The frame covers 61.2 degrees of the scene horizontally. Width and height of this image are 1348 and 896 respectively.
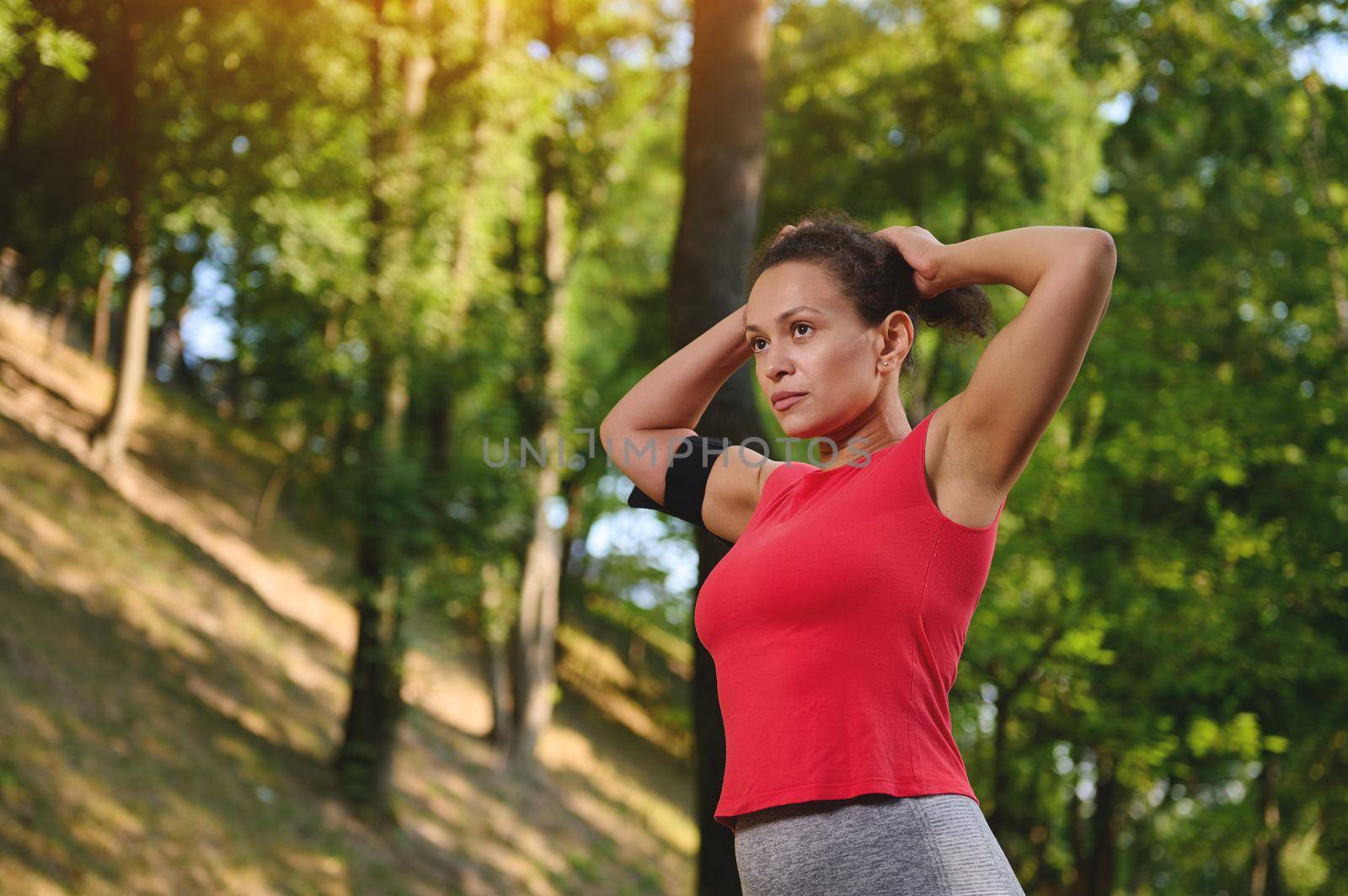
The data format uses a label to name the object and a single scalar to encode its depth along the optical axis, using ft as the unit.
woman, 5.60
